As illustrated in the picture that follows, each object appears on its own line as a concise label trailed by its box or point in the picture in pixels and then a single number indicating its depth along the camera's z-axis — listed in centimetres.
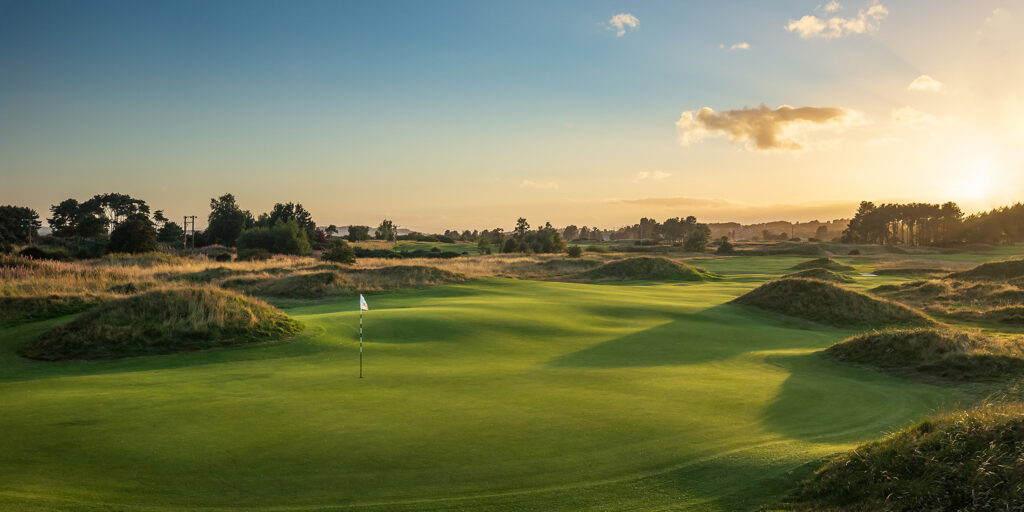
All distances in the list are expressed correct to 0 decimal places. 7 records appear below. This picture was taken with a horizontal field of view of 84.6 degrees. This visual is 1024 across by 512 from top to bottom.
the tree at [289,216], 9831
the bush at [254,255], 6002
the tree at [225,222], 9650
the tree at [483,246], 9975
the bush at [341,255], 5681
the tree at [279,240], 7431
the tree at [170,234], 9810
